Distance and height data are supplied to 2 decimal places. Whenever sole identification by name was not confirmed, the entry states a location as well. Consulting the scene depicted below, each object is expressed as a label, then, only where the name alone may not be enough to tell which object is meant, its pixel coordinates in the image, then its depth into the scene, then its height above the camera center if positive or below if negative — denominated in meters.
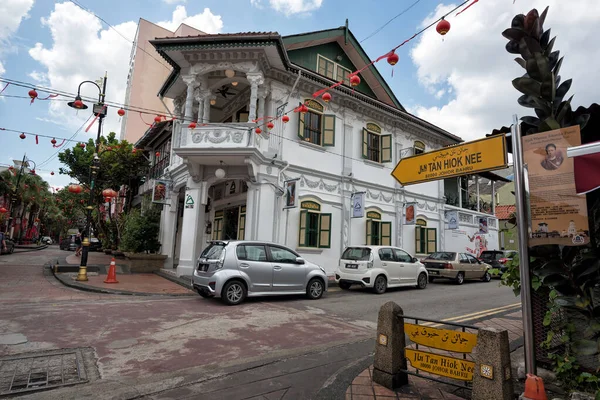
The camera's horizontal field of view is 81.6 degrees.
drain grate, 3.94 -1.66
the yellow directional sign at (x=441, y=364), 3.46 -1.16
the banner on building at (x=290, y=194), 13.69 +2.12
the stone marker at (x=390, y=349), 3.92 -1.12
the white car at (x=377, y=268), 11.69 -0.62
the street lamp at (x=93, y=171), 11.84 +2.38
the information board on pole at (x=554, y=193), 2.91 +0.56
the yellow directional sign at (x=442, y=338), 3.46 -0.88
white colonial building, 13.23 +4.21
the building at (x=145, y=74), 29.99 +14.60
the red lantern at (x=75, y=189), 14.79 +2.10
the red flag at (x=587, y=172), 2.81 +0.70
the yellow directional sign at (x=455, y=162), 3.42 +0.98
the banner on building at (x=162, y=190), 17.08 +2.54
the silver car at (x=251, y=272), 8.99 -0.73
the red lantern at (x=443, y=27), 5.82 +3.79
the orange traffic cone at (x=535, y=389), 2.90 -1.10
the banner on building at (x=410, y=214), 18.08 +2.00
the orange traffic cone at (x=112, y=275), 12.09 -1.21
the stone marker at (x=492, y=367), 3.05 -1.00
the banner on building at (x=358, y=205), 15.65 +2.04
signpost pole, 2.99 +0.13
